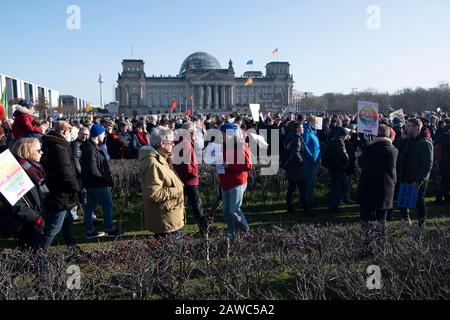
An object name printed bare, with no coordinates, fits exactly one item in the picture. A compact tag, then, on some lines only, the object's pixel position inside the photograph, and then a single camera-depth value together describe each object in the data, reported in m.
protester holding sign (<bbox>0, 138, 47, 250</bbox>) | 4.74
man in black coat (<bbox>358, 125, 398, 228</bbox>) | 6.29
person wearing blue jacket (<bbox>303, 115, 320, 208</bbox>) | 9.48
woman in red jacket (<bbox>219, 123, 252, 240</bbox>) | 6.71
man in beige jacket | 4.95
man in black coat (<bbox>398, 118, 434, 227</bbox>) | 7.53
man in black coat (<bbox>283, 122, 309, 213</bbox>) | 9.08
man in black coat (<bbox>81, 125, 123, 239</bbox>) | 7.33
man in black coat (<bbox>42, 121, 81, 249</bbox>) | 5.59
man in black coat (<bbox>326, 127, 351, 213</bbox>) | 9.19
